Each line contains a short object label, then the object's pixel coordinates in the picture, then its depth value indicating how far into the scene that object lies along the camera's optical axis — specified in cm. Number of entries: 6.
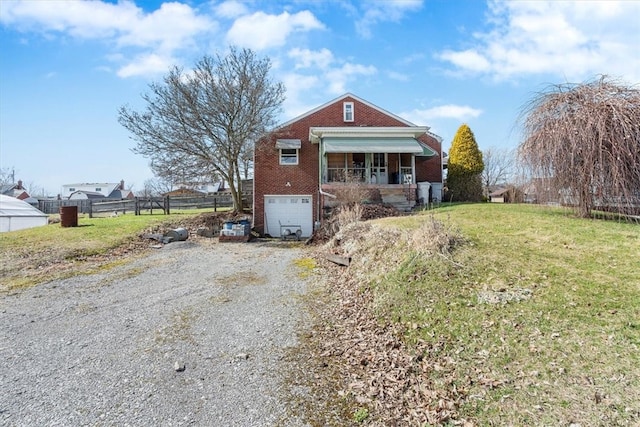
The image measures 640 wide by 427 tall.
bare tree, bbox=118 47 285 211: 1758
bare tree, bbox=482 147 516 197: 4053
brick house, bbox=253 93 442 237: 1841
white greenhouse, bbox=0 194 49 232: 1970
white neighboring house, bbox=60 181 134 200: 6222
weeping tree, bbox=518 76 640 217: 889
